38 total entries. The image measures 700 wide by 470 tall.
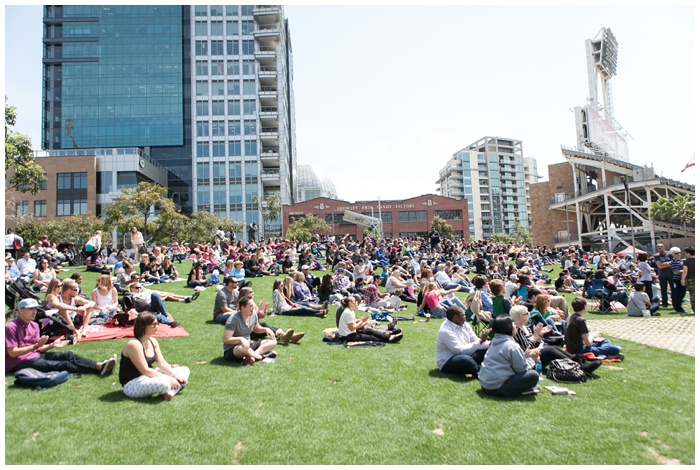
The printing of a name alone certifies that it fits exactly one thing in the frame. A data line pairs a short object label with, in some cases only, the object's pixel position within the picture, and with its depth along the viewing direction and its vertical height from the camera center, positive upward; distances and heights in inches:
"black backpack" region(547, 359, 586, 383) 267.9 -71.4
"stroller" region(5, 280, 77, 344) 317.1 -39.0
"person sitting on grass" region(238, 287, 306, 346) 349.4 -56.8
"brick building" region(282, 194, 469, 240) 3280.0 +341.2
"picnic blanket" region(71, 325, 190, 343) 353.6 -53.2
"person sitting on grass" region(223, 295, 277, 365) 302.0 -52.8
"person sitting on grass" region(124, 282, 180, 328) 412.2 -35.3
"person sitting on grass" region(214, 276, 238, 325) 428.1 -35.7
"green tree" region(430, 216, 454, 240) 3070.9 +211.3
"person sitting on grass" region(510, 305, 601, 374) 289.9 -56.5
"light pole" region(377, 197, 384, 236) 3129.4 +394.5
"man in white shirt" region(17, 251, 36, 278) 617.7 +7.3
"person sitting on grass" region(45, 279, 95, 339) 334.0 -27.9
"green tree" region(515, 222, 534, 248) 4559.5 +212.1
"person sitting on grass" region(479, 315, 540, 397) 238.5 -61.3
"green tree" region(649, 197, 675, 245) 1834.4 +176.7
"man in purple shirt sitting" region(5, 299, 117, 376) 246.8 -47.9
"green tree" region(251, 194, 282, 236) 2600.9 +339.4
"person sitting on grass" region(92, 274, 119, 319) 414.0 -26.4
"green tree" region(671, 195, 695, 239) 1818.4 +173.5
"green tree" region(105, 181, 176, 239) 1425.9 +200.0
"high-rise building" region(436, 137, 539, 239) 5521.7 +881.7
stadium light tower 2775.6 +1198.2
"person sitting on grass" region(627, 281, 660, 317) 528.1 -63.3
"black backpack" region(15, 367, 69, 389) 237.6 -57.6
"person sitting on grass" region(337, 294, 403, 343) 366.0 -57.7
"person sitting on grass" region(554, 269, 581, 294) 748.6 -52.0
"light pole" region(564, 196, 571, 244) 2674.7 +175.4
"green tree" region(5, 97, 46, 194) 668.1 +174.4
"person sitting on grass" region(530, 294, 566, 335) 348.8 -46.5
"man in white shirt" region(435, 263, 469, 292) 684.7 -37.0
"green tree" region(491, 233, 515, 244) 4229.8 +172.3
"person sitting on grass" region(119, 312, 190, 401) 231.9 -55.7
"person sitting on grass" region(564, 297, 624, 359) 295.5 -55.9
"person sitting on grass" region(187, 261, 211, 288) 661.3 -18.4
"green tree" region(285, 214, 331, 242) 2130.2 +190.6
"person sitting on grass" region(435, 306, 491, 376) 277.0 -58.4
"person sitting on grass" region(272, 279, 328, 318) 488.1 -50.3
